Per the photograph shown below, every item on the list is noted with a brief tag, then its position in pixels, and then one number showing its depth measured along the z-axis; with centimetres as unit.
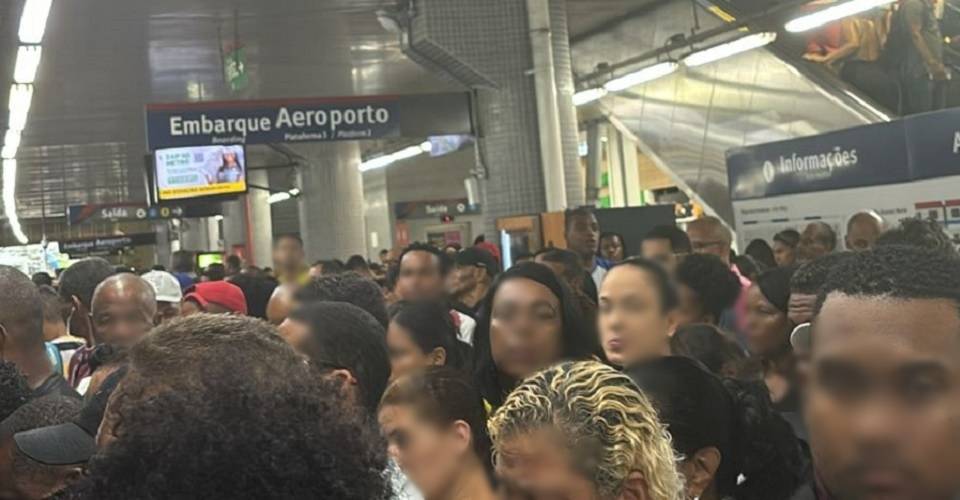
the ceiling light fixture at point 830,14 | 897
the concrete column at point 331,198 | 1861
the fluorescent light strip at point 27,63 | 1138
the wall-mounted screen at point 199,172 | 1331
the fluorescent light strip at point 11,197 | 2252
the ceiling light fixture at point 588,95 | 1384
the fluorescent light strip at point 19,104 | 1344
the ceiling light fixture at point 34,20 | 984
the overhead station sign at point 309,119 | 1084
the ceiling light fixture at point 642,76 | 1237
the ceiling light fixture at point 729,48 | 1065
